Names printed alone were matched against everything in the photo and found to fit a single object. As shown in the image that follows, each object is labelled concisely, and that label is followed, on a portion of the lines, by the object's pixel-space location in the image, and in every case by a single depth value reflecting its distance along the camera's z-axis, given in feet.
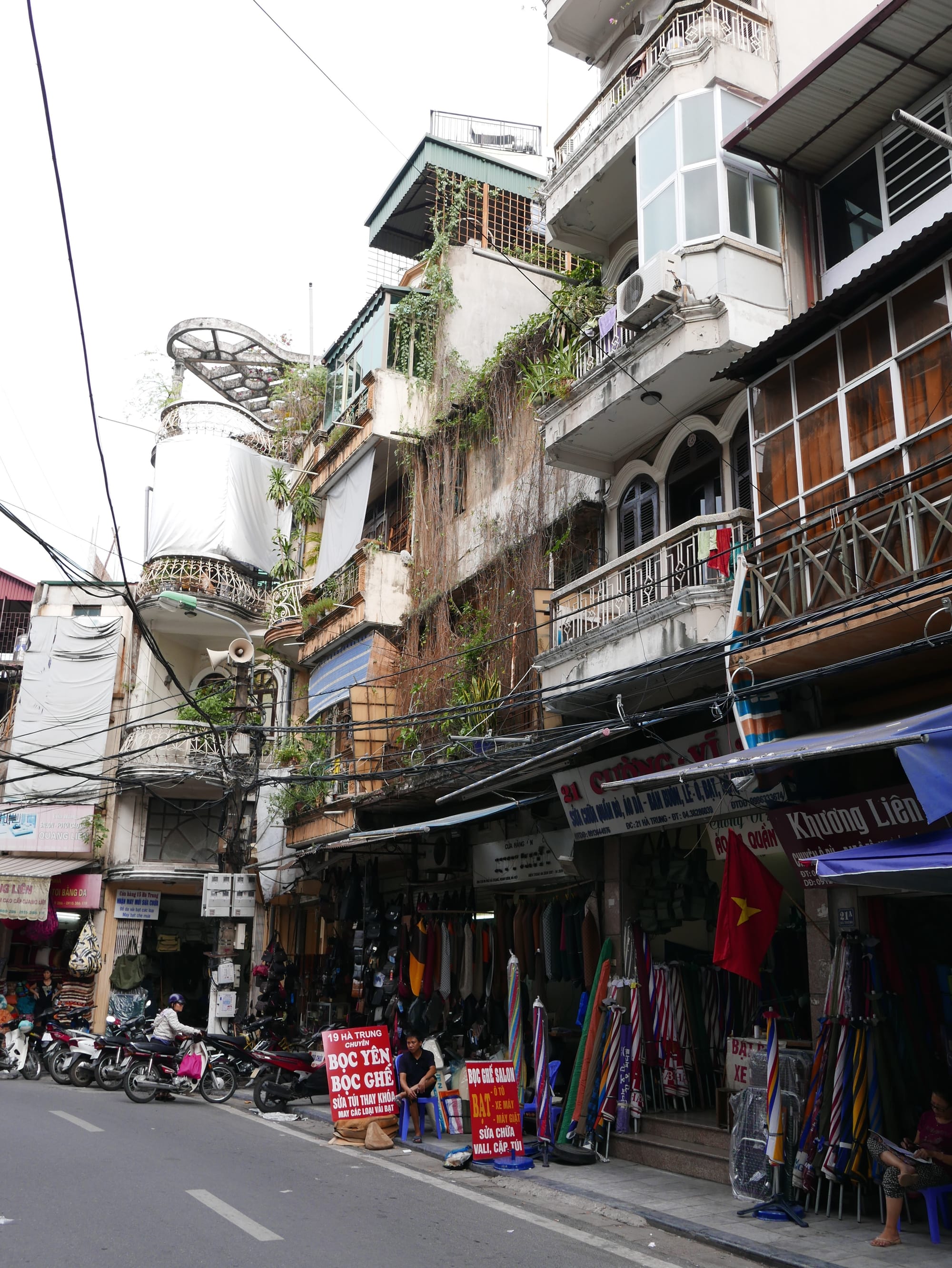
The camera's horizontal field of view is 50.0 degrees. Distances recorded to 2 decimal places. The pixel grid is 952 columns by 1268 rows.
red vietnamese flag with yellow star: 31.17
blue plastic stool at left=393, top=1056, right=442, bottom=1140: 39.17
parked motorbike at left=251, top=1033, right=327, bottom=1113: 45.88
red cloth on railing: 35.14
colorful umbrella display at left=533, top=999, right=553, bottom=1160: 36.19
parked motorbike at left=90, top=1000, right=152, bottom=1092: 51.85
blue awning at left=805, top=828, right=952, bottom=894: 23.08
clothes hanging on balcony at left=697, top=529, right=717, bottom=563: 35.73
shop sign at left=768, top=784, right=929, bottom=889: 28.43
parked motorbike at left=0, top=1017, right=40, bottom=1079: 59.67
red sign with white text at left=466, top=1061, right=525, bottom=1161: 34.35
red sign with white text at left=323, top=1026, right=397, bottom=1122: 38.81
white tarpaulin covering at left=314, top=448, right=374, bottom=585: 67.21
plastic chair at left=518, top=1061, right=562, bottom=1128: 37.09
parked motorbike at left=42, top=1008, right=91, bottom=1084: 54.75
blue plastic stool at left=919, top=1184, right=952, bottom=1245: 24.85
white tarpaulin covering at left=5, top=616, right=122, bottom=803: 88.07
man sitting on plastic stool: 39.63
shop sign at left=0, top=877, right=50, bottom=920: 81.35
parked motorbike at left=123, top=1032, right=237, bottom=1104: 47.32
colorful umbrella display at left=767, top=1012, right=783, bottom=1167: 28.71
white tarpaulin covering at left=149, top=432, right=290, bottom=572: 91.66
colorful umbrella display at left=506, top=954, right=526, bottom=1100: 38.14
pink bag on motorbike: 47.75
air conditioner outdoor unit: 37.63
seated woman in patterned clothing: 24.84
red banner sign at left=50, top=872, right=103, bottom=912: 84.33
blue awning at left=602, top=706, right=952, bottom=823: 23.41
